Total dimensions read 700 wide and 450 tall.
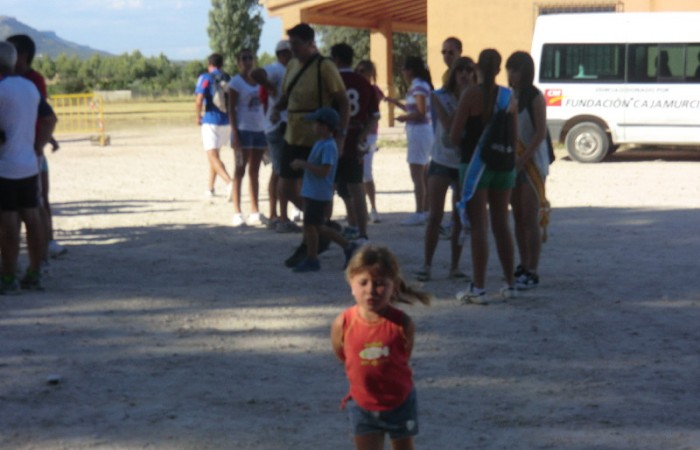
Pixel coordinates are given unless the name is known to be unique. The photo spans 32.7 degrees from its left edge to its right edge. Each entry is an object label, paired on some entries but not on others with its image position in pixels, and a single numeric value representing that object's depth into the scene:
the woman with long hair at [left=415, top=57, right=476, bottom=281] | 8.82
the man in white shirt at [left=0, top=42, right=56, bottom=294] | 8.41
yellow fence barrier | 30.26
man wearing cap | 11.33
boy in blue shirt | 9.22
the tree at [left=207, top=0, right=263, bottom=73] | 70.44
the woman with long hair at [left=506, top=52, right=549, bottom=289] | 8.36
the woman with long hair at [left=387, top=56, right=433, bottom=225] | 11.53
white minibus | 21.06
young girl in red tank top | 4.09
